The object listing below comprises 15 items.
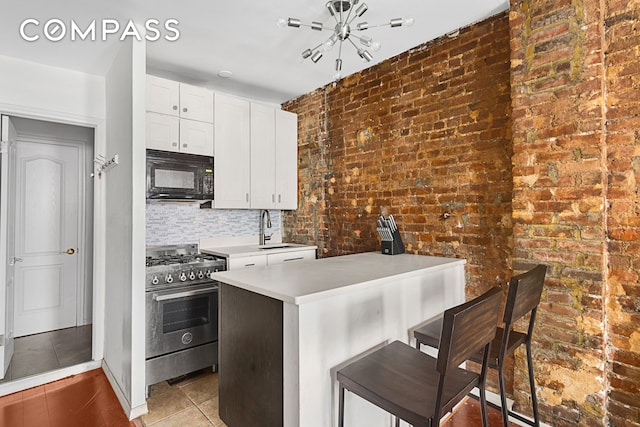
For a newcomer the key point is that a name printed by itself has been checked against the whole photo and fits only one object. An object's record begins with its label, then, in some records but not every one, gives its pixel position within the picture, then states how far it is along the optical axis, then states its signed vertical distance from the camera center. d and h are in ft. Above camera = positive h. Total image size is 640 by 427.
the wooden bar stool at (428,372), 3.55 -2.22
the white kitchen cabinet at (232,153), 11.10 +2.17
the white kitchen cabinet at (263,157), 12.05 +2.17
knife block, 8.99 -0.80
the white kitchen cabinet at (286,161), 12.76 +2.15
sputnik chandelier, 6.29 +3.69
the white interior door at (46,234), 12.22 -0.57
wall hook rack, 8.97 +1.50
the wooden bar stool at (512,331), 4.85 -2.12
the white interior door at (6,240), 8.75 -0.55
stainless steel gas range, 8.32 -2.57
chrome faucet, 13.21 -0.29
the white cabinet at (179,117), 9.74 +3.04
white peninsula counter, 4.90 -1.87
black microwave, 9.68 +1.24
